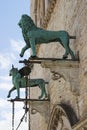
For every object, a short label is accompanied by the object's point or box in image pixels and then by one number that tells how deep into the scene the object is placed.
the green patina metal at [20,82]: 12.44
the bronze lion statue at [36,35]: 9.73
